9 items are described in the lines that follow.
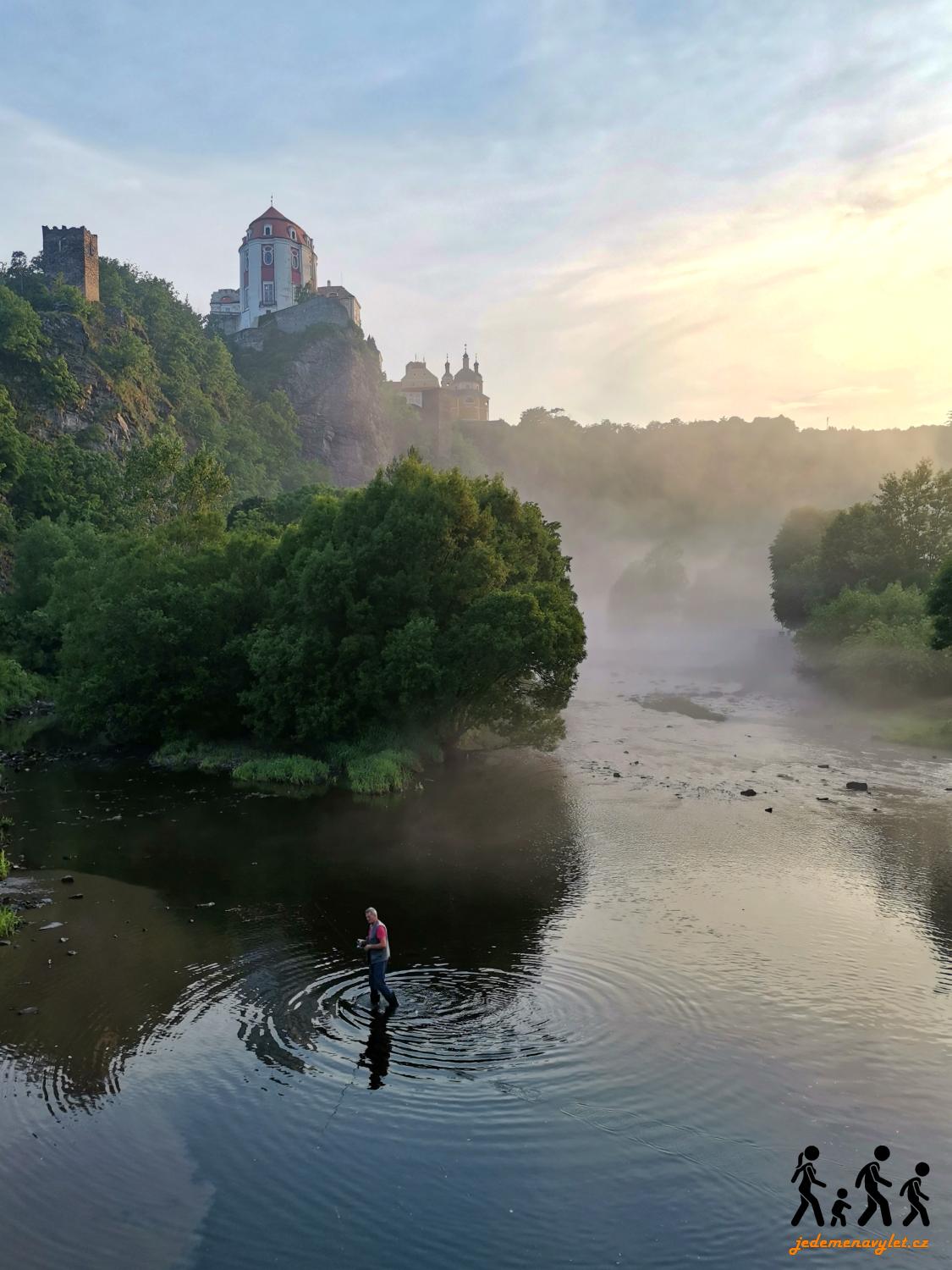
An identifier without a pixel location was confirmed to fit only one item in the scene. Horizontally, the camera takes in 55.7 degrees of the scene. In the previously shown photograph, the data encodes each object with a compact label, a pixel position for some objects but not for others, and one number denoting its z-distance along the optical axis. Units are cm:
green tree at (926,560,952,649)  5788
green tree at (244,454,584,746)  4531
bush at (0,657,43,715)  6259
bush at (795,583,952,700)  6438
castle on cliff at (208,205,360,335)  17825
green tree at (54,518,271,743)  5153
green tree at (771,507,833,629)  10364
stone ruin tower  12419
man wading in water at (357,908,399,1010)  2019
